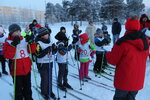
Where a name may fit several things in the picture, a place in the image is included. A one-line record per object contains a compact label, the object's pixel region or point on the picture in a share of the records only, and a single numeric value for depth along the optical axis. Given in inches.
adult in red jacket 90.7
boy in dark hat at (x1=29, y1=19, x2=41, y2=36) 296.8
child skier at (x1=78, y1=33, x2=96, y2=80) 179.9
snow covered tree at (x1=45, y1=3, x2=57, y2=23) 1746.8
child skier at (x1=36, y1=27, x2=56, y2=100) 128.6
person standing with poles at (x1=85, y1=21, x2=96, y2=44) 337.1
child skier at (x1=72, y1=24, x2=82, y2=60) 185.5
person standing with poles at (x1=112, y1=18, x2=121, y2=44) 373.7
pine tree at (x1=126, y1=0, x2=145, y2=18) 1341.0
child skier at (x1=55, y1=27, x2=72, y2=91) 154.3
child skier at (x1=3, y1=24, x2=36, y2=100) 113.4
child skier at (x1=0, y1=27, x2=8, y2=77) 199.6
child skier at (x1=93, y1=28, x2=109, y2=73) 197.3
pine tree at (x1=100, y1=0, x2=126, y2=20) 1254.4
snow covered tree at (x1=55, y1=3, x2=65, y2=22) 1806.2
